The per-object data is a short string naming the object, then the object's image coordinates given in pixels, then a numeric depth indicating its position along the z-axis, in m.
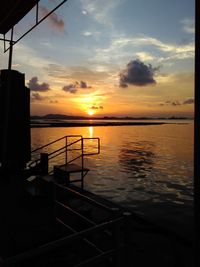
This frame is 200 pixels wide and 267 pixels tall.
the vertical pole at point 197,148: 2.03
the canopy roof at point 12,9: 6.29
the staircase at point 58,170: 7.33
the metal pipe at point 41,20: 5.36
